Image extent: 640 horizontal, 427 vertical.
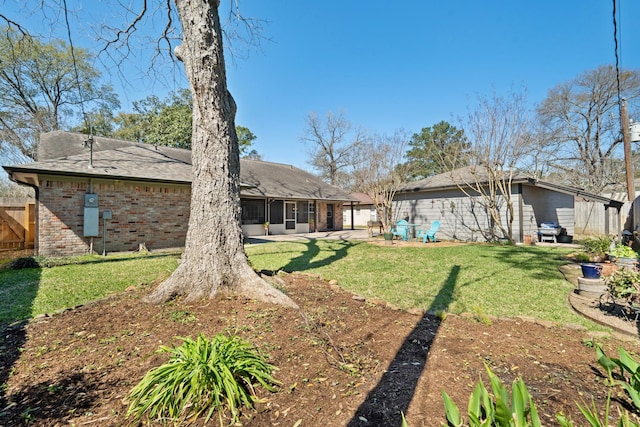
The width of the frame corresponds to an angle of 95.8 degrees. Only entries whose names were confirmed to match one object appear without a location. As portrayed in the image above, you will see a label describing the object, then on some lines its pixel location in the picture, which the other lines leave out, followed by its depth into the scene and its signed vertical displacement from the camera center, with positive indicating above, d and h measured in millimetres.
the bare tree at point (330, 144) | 31250 +8128
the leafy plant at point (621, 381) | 1538 -1152
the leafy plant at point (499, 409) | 1554 -1075
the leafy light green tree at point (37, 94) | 19156 +8684
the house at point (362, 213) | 29631 +462
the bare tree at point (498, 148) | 11097 +2790
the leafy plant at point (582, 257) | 7633 -1055
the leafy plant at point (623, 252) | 6223 -753
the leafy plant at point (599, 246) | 7810 -783
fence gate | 10477 -396
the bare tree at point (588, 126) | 19359 +6520
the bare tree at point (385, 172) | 16375 +2676
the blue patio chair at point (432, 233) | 13148 -725
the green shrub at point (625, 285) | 3656 -869
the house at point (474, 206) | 11586 +544
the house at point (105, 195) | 8641 +721
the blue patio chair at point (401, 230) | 13859 -620
